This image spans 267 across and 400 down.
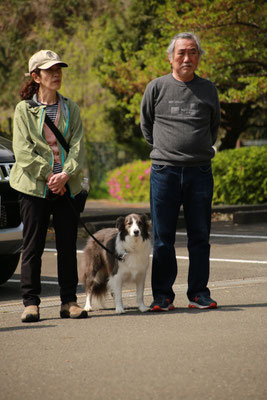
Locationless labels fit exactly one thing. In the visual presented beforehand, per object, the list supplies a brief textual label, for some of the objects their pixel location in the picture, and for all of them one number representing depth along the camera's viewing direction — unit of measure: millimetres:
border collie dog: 12414
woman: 11672
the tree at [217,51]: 33344
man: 12172
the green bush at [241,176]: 34687
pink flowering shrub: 42156
